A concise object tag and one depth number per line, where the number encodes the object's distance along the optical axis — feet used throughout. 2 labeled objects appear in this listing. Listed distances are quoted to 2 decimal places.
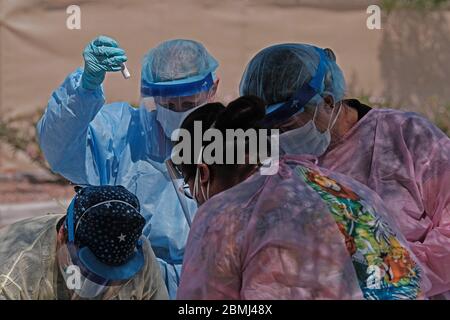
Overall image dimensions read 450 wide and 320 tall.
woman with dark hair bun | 13.88
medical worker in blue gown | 21.74
